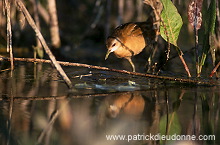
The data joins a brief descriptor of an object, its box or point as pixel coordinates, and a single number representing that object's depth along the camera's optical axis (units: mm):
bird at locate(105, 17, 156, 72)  11602
